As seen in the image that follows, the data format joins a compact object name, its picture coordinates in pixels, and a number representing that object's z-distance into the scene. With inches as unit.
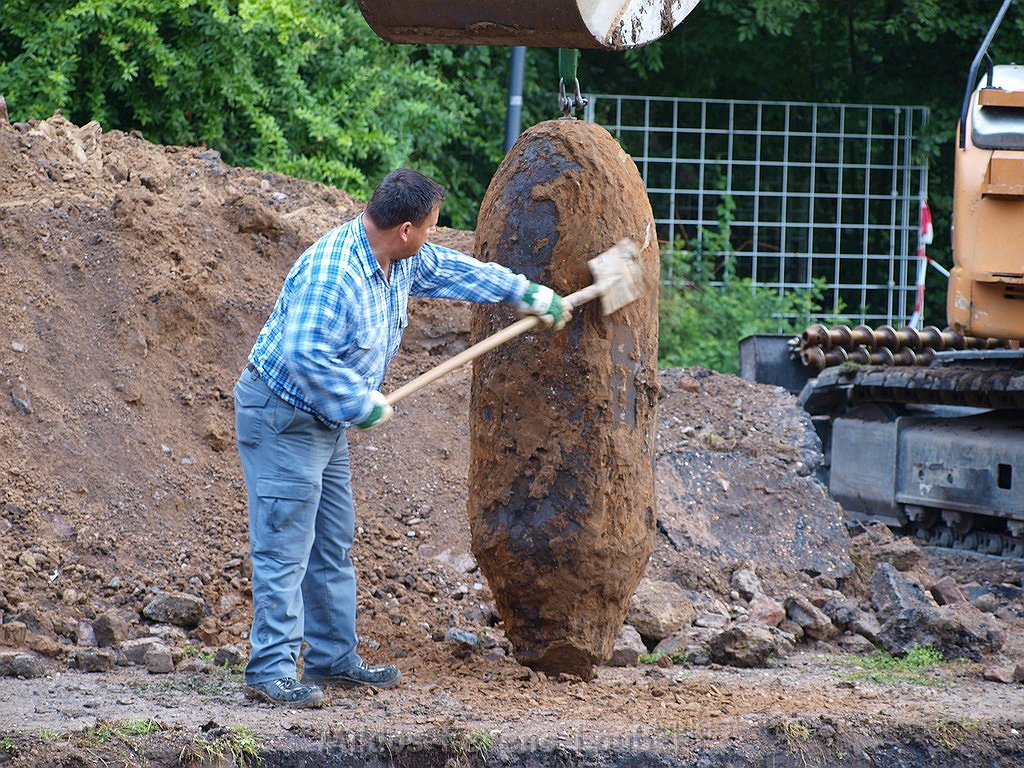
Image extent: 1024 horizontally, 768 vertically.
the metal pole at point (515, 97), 921.5
